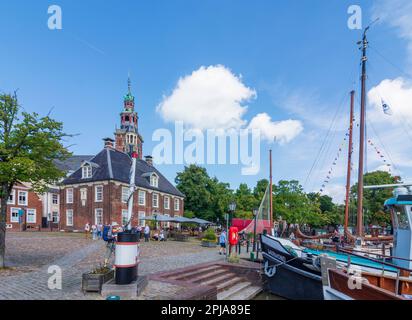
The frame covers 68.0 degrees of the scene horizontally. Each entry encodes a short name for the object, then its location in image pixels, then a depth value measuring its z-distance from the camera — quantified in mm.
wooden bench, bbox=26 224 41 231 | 41928
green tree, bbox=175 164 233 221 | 56188
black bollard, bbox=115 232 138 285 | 7887
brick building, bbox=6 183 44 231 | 41188
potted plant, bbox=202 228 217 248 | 26672
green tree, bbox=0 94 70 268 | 10648
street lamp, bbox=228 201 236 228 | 19078
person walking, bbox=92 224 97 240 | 28039
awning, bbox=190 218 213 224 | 33325
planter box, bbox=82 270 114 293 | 8023
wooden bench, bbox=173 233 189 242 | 31562
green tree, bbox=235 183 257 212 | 56594
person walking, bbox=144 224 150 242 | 28644
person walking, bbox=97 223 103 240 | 31562
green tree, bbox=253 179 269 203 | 60588
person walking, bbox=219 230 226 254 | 20931
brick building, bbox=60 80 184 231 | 38191
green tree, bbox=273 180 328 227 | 51375
